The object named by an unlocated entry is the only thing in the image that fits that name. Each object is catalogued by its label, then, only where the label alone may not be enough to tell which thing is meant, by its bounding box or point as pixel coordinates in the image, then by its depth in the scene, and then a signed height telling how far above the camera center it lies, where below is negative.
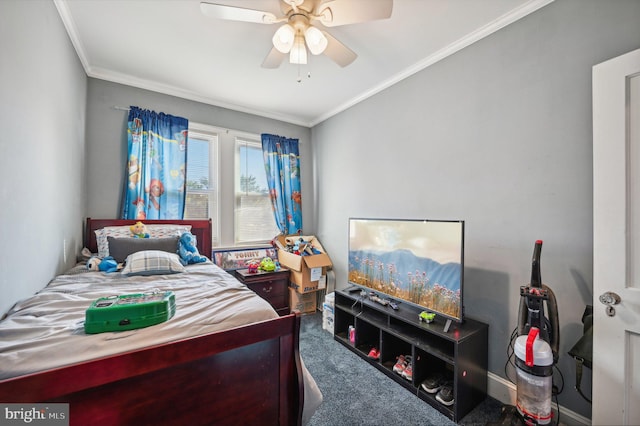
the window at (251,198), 3.39 +0.22
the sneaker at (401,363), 2.04 -1.17
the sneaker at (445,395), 1.72 -1.19
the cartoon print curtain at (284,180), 3.51 +0.47
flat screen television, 1.79 -0.38
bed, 0.81 -0.51
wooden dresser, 3.00 -0.82
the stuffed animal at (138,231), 2.40 -0.15
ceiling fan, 1.41 +1.10
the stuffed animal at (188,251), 2.37 -0.33
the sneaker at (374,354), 2.24 -1.19
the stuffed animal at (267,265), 3.15 -0.61
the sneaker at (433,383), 1.83 -1.20
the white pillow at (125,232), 2.28 -0.16
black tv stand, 1.68 -0.98
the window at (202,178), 3.10 +0.44
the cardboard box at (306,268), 3.10 -0.65
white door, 1.19 -0.13
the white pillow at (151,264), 1.93 -0.37
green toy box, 1.00 -0.39
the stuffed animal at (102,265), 1.99 -0.38
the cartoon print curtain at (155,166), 2.66 +0.51
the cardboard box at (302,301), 3.25 -1.09
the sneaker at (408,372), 1.96 -1.19
